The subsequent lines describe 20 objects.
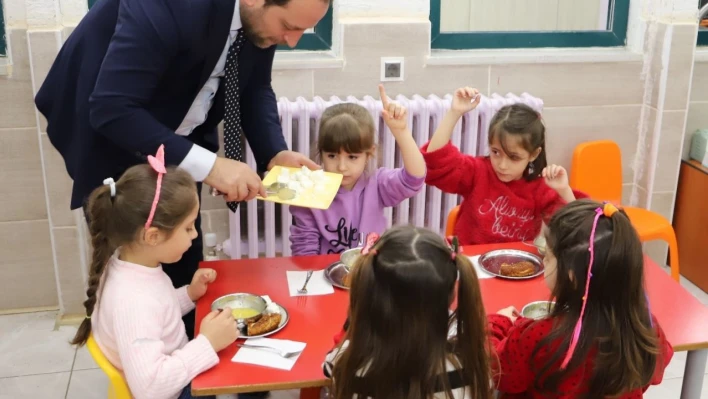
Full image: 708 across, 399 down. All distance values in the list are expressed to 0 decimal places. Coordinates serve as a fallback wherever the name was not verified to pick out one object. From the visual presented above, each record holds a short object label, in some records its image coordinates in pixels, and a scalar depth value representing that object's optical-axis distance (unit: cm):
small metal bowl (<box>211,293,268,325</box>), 192
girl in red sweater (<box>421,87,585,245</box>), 256
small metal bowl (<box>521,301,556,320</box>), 190
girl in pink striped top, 170
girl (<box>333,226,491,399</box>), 151
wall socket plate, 319
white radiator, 309
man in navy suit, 193
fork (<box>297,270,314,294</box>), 202
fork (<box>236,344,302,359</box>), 171
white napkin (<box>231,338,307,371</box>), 168
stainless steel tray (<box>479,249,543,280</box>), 220
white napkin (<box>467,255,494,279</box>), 212
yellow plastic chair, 176
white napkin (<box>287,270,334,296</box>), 202
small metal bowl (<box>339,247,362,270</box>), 217
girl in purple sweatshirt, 249
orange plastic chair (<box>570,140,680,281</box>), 343
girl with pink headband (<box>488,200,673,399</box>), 160
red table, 163
